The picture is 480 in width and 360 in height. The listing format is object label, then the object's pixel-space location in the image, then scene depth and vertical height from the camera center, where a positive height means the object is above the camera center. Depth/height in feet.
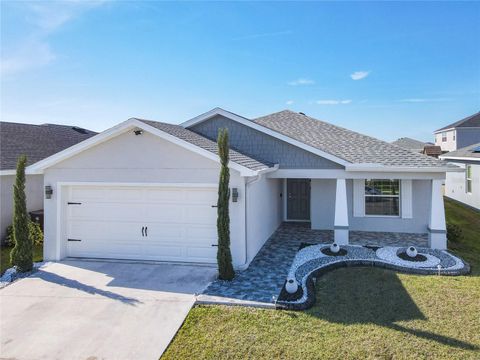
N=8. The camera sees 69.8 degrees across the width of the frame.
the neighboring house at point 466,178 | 68.44 +1.17
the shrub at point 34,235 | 43.75 -6.60
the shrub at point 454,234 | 43.86 -6.42
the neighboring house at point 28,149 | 45.21 +5.63
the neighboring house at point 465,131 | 125.90 +19.40
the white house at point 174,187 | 33.58 -0.30
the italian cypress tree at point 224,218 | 29.32 -2.94
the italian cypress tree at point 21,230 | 32.14 -4.35
